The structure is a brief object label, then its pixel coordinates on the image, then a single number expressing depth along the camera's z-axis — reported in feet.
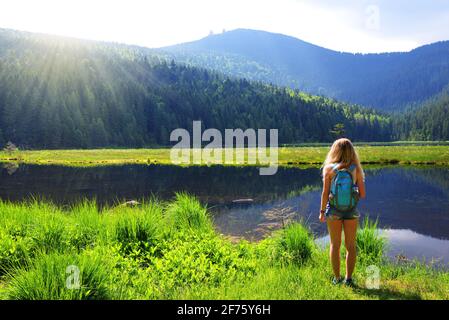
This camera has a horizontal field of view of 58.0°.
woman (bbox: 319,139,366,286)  29.40
